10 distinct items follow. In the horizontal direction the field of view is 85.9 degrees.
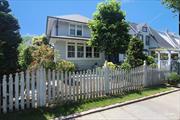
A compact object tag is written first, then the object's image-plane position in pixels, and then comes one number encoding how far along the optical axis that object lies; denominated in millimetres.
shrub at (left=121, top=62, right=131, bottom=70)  6163
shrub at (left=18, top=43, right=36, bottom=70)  6453
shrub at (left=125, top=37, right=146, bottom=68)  6282
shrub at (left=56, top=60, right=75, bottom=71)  6110
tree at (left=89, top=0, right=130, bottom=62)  9817
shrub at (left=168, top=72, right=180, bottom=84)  5990
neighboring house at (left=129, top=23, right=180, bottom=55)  14789
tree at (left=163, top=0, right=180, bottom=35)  4791
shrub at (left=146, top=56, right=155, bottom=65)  6789
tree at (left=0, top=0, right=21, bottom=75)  3315
